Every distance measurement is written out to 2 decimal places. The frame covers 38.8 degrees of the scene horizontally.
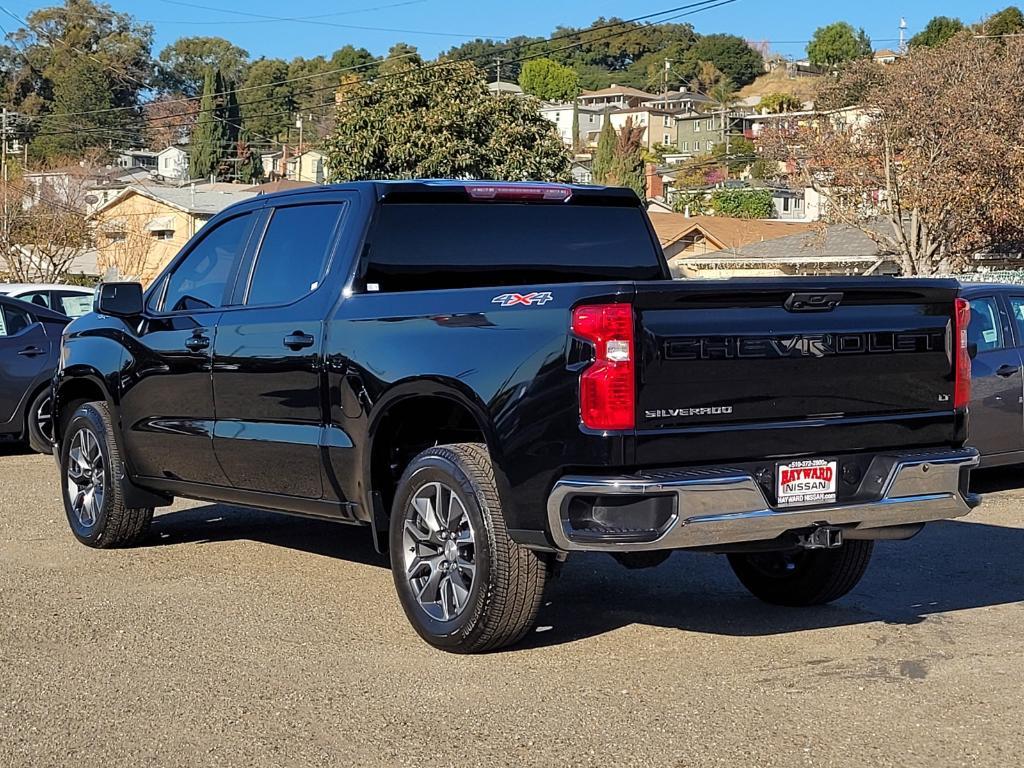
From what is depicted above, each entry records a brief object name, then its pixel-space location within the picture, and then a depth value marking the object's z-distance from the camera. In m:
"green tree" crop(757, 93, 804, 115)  126.68
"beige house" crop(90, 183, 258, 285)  53.53
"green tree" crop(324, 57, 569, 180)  41.72
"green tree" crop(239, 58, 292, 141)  124.06
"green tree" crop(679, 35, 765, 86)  185.50
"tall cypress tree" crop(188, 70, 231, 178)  98.44
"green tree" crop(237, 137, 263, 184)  100.75
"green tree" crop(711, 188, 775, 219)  81.25
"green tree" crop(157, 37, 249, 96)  136.50
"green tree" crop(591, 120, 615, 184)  85.31
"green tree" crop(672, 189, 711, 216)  84.44
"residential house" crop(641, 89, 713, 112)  155.75
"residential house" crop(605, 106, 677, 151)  146.00
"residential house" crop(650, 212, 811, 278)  55.09
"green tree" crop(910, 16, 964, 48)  119.58
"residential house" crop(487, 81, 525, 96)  148.02
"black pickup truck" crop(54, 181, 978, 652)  5.54
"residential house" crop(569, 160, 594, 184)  106.38
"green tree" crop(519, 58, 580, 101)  169.62
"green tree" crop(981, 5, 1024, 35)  86.56
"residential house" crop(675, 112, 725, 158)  137.88
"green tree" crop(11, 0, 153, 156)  111.38
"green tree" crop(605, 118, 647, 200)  80.25
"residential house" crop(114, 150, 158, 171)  106.06
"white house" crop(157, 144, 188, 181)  105.31
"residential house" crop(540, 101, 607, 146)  155.12
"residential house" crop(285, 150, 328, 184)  103.00
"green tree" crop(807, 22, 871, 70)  169.25
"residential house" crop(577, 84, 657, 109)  162.70
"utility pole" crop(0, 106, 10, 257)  43.19
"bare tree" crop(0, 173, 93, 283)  43.25
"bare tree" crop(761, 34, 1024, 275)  34.31
